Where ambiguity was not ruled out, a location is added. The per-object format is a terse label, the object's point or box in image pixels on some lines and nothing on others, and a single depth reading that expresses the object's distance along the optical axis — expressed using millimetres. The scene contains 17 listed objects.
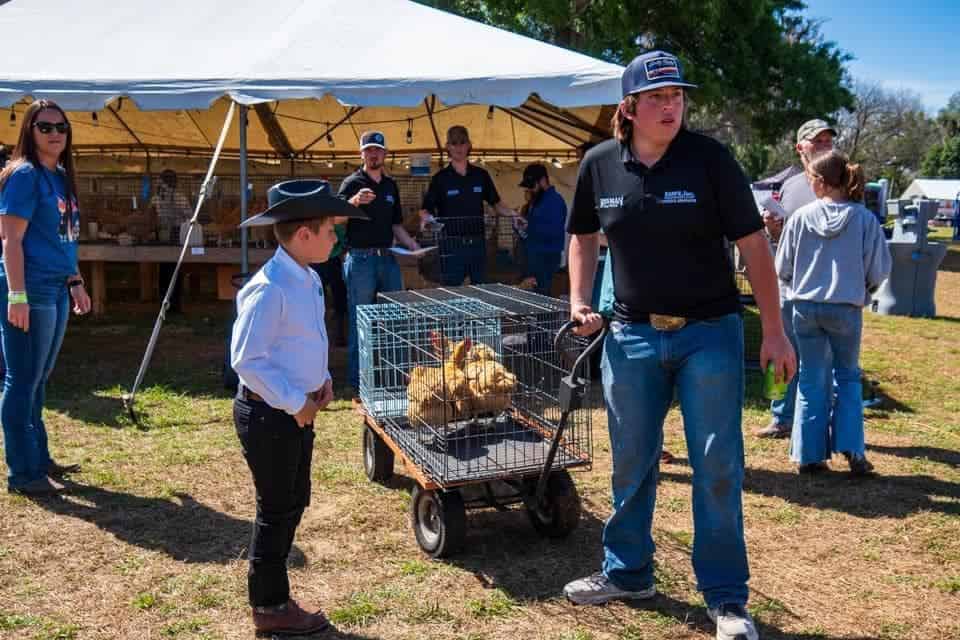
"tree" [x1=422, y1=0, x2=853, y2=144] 18062
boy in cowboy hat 3141
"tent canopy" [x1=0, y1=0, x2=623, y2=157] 7730
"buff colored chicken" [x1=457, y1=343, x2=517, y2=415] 4523
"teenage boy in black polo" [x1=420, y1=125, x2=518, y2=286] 7785
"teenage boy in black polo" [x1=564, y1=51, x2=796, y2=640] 3264
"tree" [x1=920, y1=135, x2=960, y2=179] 65375
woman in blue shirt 4719
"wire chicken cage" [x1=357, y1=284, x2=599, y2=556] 4262
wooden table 10742
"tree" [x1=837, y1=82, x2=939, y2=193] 65500
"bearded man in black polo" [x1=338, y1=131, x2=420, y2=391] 7324
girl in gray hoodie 5387
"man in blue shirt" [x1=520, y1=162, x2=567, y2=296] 7914
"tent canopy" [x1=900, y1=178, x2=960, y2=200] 53531
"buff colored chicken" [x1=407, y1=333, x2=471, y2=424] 4461
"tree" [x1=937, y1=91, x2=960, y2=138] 72550
